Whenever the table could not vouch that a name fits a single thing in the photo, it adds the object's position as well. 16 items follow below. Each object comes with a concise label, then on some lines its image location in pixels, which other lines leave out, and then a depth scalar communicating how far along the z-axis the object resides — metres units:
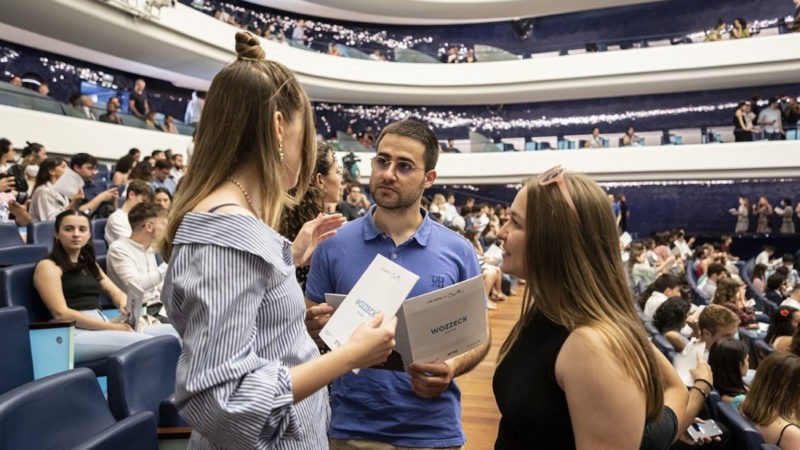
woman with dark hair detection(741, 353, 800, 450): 2.52
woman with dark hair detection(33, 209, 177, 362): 3.04
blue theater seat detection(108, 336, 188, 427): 1.95
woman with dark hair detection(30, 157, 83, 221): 5.16
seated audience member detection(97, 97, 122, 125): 10.25
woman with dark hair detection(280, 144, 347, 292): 2.38
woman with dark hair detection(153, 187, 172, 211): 4.90
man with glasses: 1.69
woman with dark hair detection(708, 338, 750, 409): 3.20
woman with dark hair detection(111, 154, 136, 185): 6.27
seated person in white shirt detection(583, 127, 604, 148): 15.70
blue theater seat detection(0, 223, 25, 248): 4.52
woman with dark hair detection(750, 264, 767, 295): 8.74
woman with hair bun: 0.90
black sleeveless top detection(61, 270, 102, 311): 3.38
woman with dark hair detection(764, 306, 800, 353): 4.51
